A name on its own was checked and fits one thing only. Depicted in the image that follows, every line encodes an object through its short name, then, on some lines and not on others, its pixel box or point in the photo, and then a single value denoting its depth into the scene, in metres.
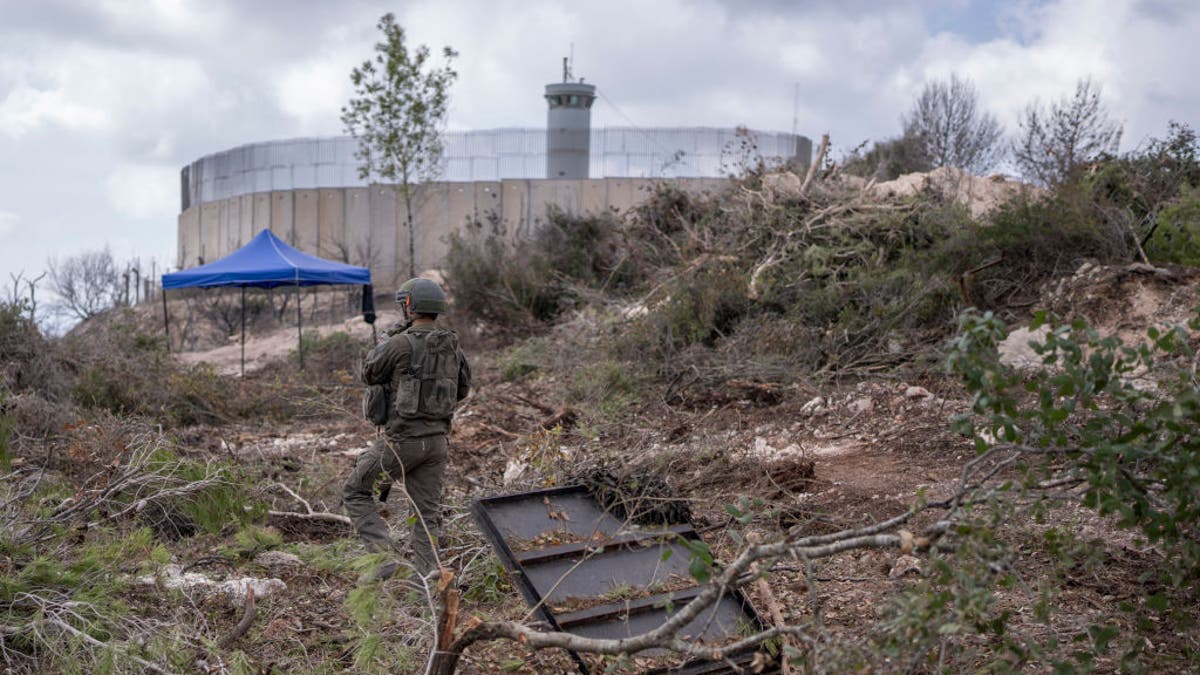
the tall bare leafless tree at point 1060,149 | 13.44
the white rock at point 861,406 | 8.48
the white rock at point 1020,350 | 8.77
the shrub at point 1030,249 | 10.62
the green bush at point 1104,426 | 2.82
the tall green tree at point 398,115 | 22.38
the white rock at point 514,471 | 6.18
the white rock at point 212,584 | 4.81
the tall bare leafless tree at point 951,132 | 25.94
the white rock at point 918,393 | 8.52
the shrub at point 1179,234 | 9.78
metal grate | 3.96
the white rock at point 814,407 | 8.67
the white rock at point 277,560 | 5.53
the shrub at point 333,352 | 14.81
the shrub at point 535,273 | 16.20
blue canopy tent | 14.36
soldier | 5.30
